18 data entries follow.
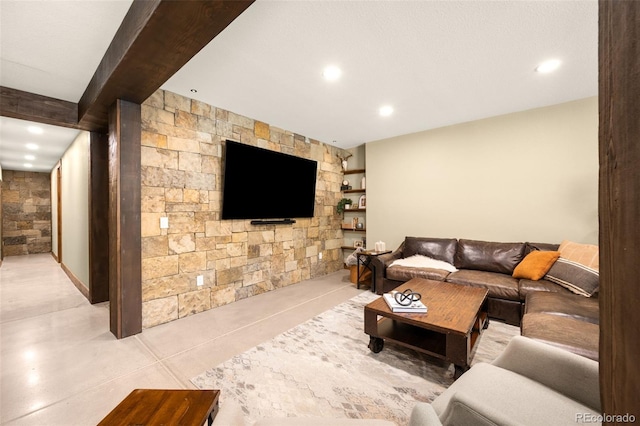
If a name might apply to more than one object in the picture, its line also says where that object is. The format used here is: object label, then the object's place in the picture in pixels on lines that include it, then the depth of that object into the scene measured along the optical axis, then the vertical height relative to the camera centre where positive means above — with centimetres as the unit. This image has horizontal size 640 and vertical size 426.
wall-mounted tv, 341 +41
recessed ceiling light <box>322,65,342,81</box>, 247 +135
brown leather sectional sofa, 169 -79
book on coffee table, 209 -78
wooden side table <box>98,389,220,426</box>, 95 -76
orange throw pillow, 293 -63
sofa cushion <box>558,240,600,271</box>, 255 -46
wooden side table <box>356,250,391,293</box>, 399 -83
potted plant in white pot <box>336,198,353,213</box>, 531 +12
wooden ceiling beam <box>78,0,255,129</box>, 137 +106
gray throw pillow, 239 -67
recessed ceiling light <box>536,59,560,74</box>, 239 +135
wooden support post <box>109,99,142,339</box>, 251 -7
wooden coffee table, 184 -86
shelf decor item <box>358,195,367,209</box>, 521 +17
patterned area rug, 164 -122
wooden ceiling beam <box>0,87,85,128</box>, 261 +112
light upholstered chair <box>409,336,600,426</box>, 87 -78
